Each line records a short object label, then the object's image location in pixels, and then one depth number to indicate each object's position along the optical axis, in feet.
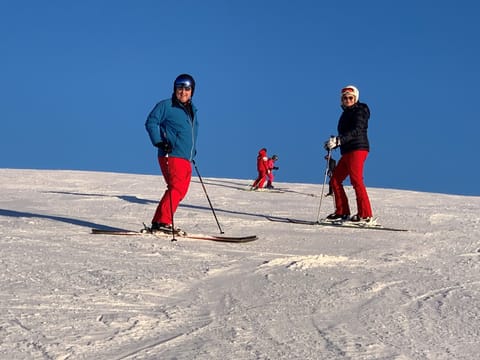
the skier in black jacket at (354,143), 31.35
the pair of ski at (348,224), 31.17
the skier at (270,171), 68.23
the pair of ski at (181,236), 25.03
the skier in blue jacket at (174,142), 25.80
